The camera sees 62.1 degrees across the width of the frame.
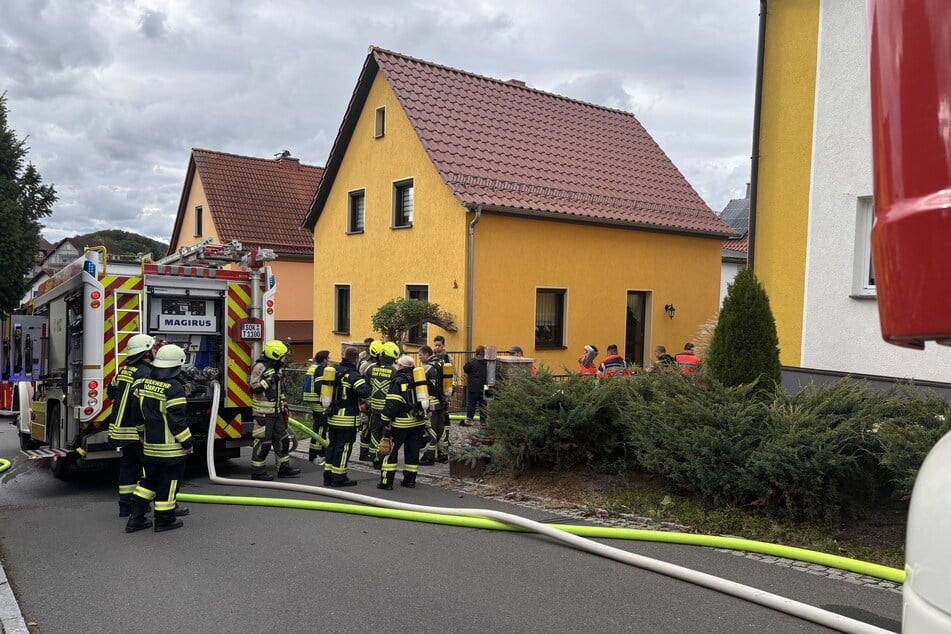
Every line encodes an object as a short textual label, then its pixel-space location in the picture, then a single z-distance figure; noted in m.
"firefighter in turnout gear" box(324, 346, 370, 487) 8.73
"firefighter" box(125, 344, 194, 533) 6.80
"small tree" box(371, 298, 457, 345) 16.34
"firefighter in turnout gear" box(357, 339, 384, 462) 10.01
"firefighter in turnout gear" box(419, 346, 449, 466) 9.91
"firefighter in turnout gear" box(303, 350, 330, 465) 9.43
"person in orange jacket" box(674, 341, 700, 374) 10.02
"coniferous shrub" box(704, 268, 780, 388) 7.78
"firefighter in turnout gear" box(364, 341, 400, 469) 8.75
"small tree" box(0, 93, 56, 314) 23.50
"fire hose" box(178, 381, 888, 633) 4.62
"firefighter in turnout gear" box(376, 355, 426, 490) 8.59
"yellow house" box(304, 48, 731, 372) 17.16
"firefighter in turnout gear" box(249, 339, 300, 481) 9.16
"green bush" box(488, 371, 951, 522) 6.17
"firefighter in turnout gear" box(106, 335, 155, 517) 6.98
